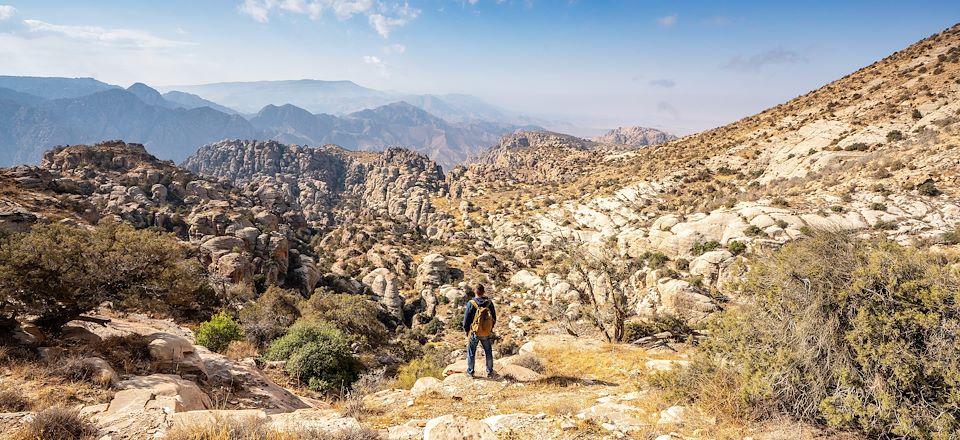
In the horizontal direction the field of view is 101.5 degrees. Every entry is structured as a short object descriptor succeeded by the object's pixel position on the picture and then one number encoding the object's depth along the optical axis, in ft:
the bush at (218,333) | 49.08
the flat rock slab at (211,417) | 19.97
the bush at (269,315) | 58.34
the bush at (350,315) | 81.89
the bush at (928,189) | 71.00
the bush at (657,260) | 84.07
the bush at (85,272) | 31.12
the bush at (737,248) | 73.98
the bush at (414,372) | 39.59
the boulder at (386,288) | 136.98
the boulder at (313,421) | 20.77
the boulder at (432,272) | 143.54
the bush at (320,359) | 43.51
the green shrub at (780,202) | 87.51
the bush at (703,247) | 80.89
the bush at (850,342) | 17.04
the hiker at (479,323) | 32.73
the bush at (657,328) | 53.67
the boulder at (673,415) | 21.95
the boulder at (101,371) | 27.37
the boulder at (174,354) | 35.04
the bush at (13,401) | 21.90
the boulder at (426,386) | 31.01
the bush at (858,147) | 106.18
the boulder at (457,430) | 19.61
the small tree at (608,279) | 51.90
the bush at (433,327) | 116.37
